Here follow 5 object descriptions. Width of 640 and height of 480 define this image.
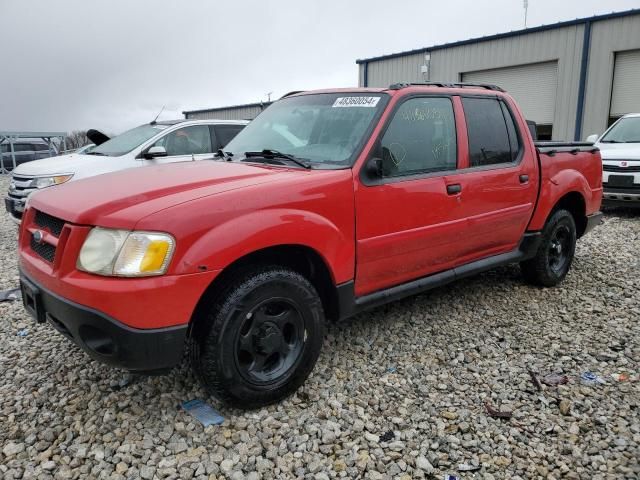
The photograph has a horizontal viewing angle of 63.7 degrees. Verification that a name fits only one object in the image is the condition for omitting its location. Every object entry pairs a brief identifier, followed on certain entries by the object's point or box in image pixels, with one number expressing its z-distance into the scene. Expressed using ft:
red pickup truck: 8.02
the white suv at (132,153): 22.84
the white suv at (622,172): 28.35
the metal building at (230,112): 101.61
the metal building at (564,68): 48.62
